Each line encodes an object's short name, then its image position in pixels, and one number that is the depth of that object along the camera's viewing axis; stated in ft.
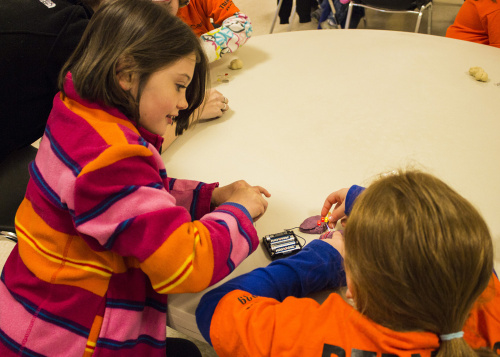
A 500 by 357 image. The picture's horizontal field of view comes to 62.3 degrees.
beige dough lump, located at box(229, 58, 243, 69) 4.52
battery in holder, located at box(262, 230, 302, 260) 2.51
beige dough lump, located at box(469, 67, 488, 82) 4.05
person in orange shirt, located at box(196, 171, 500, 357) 1.66
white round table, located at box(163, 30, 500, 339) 2.97
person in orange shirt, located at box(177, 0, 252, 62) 4.58
